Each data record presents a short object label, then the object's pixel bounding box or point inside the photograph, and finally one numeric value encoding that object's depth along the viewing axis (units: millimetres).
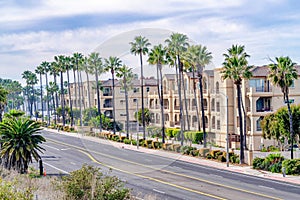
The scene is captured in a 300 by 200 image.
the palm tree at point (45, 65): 148125
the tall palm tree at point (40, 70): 150000
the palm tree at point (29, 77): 171750
